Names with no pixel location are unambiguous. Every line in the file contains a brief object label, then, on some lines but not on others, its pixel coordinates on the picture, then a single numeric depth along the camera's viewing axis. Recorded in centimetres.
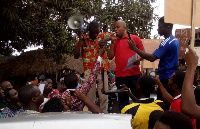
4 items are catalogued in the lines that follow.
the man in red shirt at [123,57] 389
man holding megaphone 423
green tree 808
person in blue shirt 329
